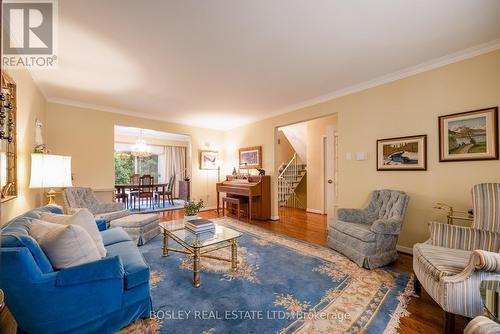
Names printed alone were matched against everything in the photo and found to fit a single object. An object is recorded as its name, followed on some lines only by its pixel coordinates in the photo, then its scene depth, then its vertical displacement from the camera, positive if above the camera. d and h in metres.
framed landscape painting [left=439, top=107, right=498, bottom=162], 2.39 +0.38
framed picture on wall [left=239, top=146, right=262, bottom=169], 5.31 +0.28
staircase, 6.63 -0.50
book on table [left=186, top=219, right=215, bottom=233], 2.58 -0.70
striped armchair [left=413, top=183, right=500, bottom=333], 1.46 -0.75
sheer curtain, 8.97 +0.22
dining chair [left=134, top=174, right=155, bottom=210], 6.31 -0.50
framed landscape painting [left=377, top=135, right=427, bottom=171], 2.86 +0.20
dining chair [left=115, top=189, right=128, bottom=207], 6.11 -0.79
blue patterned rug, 1.64 -1.18
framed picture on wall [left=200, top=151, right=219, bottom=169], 6.05 +0.26
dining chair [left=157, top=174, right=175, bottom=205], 6.92 -0.76
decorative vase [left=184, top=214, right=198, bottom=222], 2.84 -0.66
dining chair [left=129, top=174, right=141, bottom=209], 6.44 -0.69
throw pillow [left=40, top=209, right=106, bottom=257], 1.76 -0.43
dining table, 6.02 -0.52
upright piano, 4.82 -0.58
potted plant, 2.92 -0.57
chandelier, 6.35 +0.60
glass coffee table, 2.16 -0.81
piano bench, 5.07 -0.82
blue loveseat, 1.22 -0.77
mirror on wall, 2.07 +0.21
